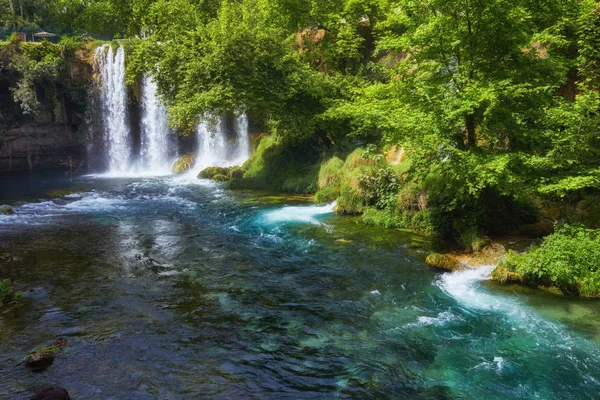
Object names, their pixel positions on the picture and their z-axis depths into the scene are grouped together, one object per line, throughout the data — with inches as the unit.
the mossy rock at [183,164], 1450.5
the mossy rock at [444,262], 524.7
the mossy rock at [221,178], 1247.2
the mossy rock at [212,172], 1288.1
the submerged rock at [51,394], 277.3
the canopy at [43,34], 1804.7
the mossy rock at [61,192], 1096.3
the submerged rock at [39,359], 332.2
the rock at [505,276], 472.7
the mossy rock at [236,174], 1240.5
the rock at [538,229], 566.4
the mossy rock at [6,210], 879.8
